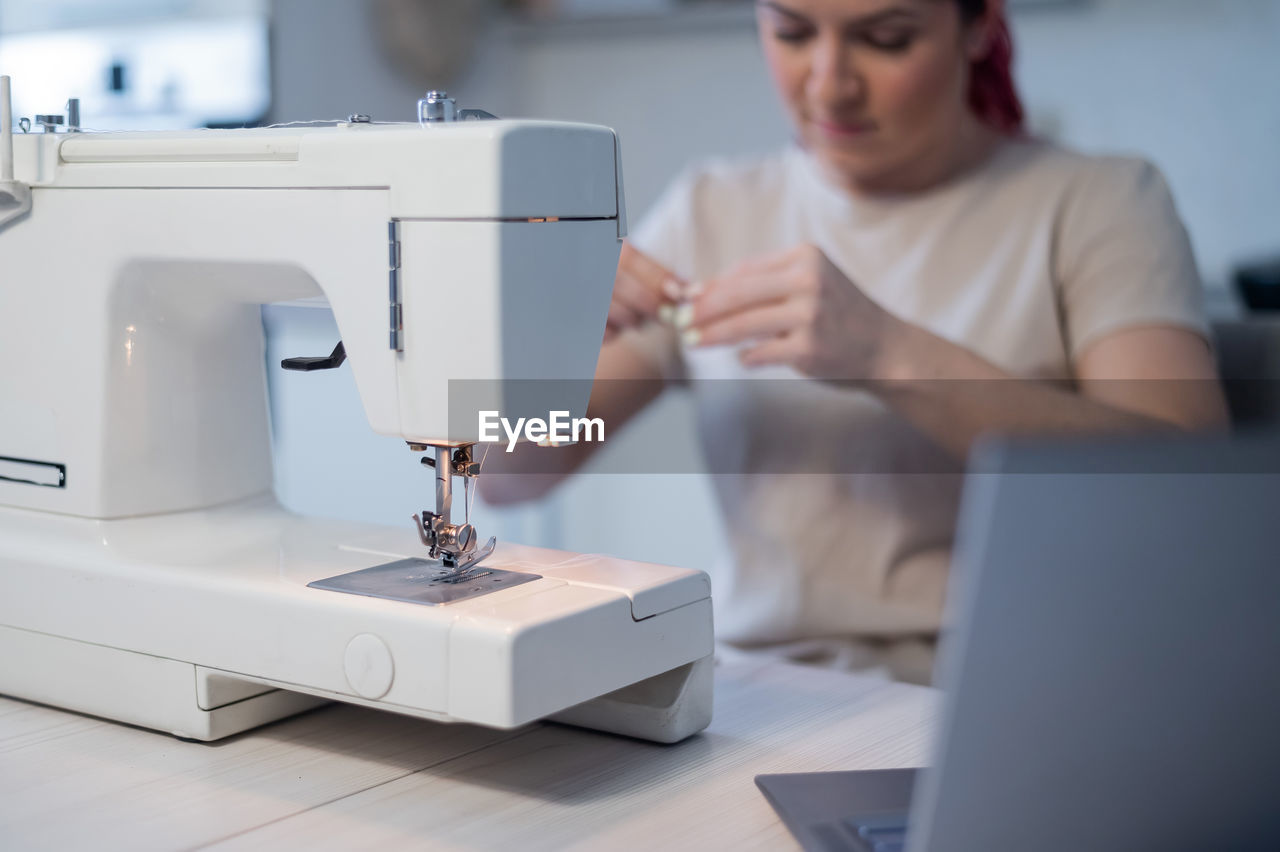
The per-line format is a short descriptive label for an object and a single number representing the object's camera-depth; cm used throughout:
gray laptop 41
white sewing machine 70
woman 123
